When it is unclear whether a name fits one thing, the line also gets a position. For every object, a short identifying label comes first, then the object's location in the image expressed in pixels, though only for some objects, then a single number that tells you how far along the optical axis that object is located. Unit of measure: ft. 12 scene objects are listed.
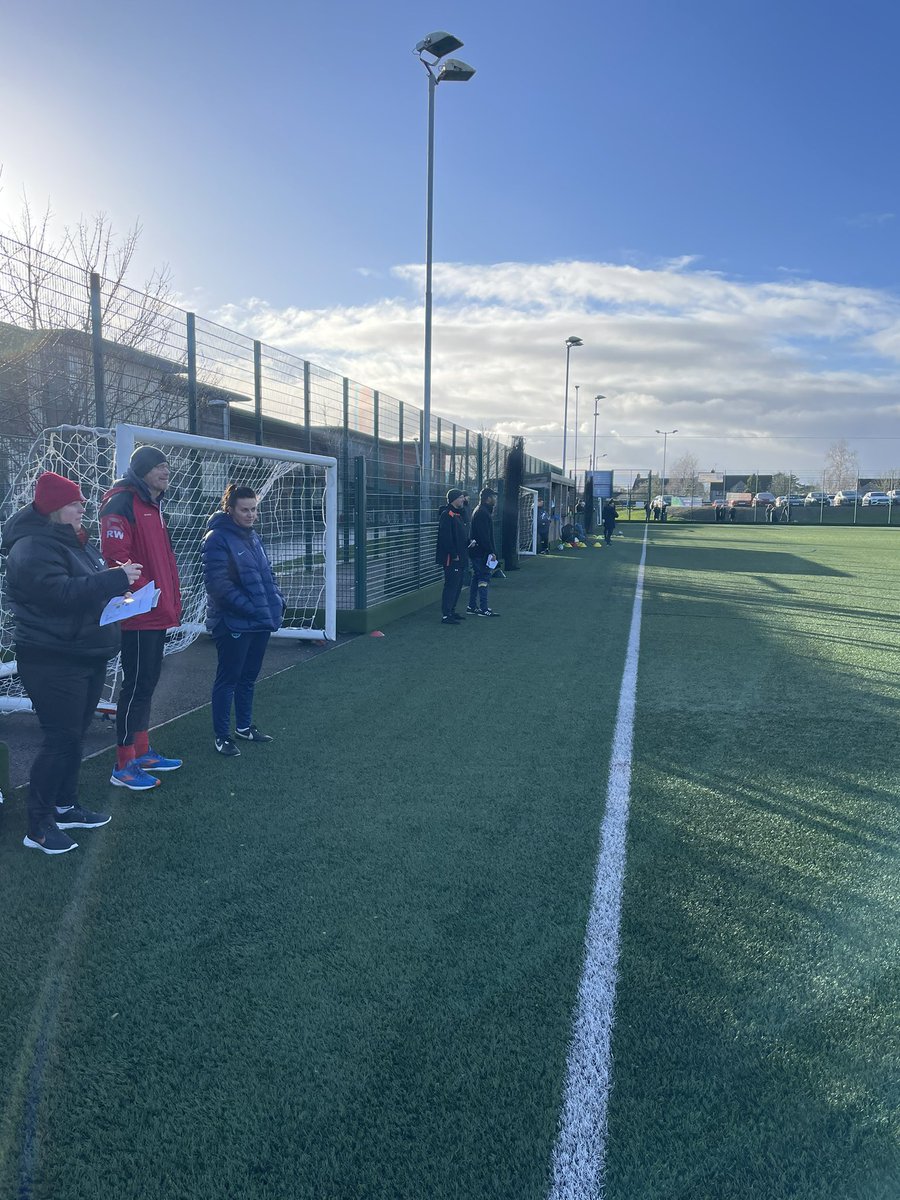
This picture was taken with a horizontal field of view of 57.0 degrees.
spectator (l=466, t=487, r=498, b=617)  41.55
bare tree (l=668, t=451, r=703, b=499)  303.48
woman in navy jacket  18.39
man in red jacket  15.89
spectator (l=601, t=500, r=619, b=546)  106.22
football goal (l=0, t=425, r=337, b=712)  22.53
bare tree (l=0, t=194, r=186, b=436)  22.48
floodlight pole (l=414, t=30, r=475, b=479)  45.55
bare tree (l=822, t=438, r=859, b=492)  302.66
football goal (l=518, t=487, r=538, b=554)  85.15
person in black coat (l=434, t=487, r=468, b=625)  38.42
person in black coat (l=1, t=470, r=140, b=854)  13.21
